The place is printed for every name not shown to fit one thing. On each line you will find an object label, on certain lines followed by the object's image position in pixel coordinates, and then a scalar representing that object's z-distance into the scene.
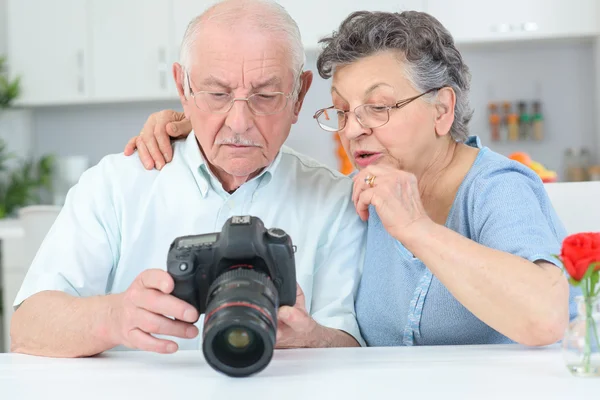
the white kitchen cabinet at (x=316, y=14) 3.83
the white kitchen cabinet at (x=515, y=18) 3.61
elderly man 1.36
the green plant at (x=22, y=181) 4.09
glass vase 0.94
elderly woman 1.20
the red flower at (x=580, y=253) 0.90
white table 0.89
